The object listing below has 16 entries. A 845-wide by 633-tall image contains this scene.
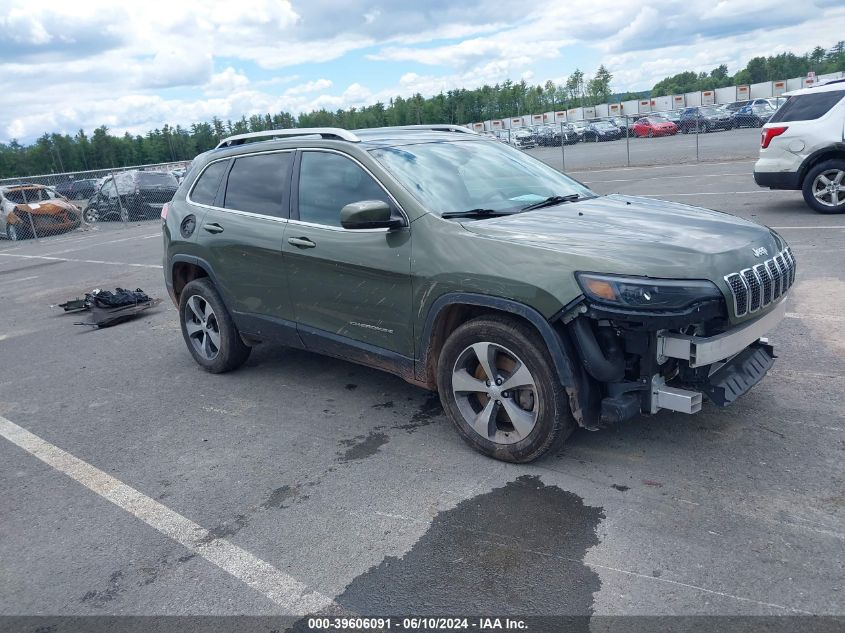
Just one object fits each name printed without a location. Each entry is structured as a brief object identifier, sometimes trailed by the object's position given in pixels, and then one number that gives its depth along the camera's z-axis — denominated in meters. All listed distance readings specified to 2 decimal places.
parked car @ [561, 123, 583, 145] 45.28
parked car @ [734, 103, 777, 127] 34.25
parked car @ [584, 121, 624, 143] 44.66
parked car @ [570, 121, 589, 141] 45.64
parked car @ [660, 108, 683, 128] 41.05
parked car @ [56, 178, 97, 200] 24.78
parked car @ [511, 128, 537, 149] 45.31
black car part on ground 8.49
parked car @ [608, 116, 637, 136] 38.66
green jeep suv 3.57
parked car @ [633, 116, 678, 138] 40.97
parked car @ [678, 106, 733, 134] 33.97
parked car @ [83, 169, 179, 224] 23.44
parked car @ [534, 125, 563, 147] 45.34
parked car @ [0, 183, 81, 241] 21.64
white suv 10.27
